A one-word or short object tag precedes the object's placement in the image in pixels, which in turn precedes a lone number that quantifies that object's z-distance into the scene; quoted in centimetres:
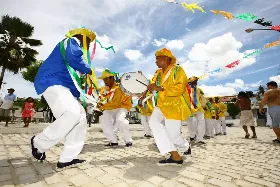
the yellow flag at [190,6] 552
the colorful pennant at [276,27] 708
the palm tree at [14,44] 1884
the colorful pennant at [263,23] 694
